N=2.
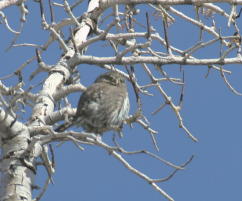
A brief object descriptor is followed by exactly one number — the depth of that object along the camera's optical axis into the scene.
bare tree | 10.84
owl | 13.51
